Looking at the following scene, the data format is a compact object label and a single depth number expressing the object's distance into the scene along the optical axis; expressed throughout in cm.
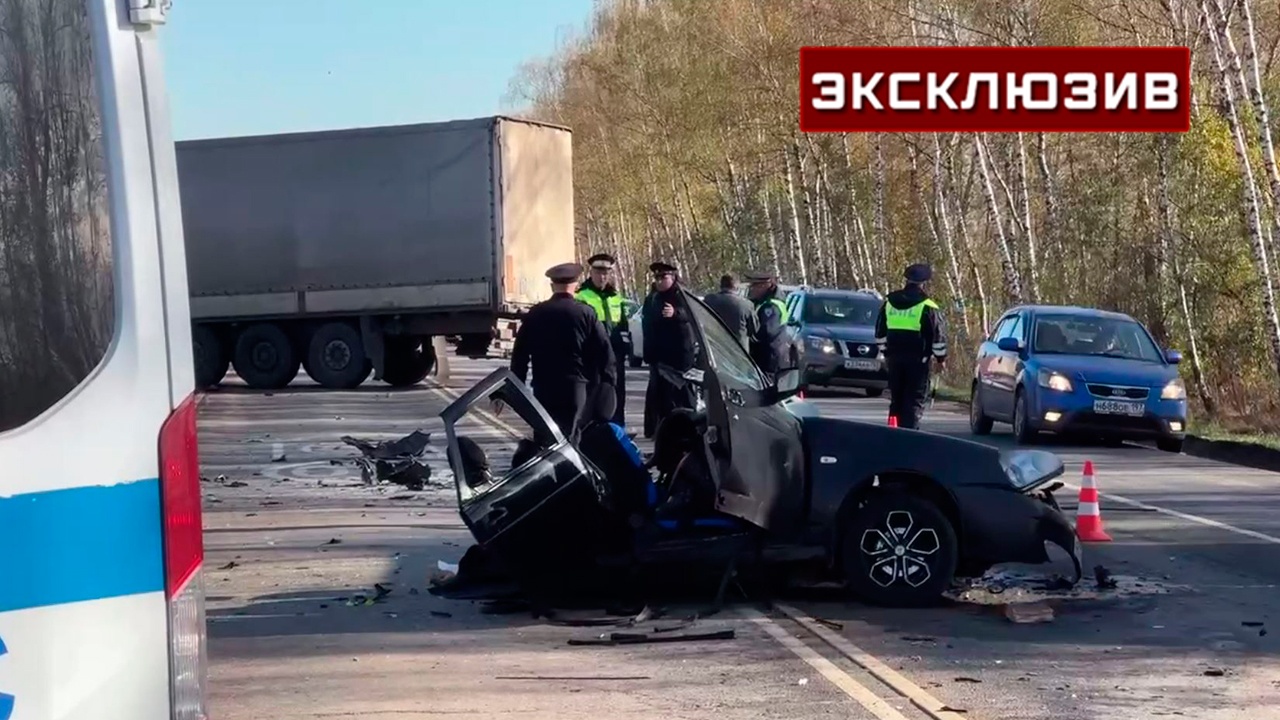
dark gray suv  3031
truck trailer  3058
